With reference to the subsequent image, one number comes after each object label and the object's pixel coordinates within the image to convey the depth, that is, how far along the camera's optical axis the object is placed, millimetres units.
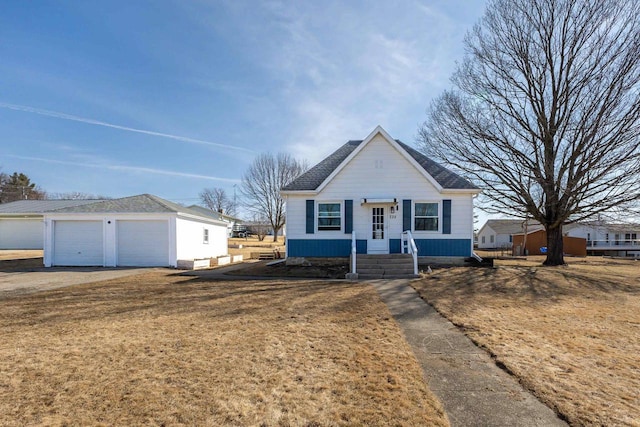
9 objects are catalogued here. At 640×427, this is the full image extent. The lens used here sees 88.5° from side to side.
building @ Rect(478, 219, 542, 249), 54150
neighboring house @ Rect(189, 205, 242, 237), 48775
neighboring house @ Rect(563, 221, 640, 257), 46344
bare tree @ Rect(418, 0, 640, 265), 15844
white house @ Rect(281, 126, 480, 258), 15320
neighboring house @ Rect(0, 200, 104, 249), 27438
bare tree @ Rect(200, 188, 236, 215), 69938
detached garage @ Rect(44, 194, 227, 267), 17609
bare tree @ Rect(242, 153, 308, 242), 45812
